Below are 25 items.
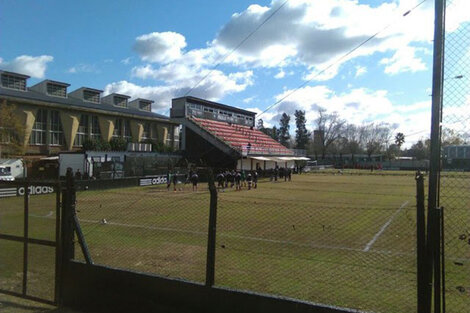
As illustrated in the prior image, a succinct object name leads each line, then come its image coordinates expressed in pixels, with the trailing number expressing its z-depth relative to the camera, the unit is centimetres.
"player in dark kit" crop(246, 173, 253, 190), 3163
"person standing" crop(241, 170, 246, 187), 3432
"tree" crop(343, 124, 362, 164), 12356
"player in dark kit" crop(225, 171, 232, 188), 3388
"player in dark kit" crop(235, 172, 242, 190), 3175
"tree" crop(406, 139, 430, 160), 9702
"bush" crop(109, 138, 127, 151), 5258
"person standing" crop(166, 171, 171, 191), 3054
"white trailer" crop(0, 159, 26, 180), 3189
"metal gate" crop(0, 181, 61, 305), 561
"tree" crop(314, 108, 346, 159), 11722
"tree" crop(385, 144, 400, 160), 12364
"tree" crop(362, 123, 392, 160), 12412
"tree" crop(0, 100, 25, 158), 3512
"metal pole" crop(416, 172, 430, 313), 388
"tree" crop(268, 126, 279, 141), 12009
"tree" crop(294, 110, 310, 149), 12319
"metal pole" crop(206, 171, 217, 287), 460
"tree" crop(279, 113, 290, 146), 12838
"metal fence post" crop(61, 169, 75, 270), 564
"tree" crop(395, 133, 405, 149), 13359
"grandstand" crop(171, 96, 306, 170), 5260
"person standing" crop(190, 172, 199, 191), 2939
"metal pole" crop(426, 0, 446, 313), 380
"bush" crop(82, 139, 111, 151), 4928
